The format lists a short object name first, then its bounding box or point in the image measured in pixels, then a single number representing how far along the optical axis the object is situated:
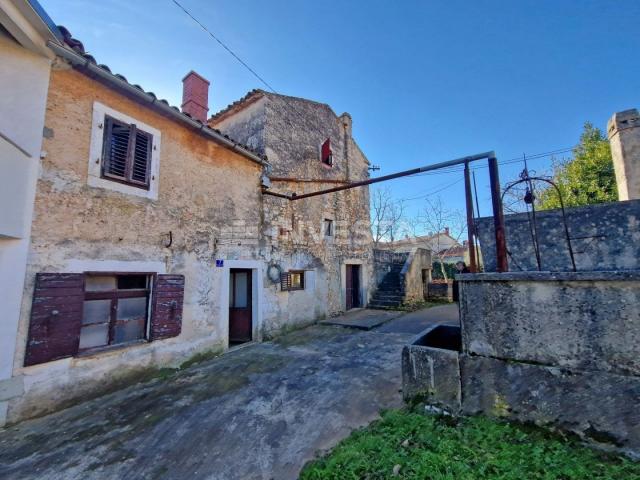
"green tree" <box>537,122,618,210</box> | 10.92
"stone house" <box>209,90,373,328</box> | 8.64
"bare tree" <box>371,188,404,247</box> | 24.64
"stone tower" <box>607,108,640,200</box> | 5.12
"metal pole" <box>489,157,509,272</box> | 3.35
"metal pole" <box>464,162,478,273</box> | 3.64
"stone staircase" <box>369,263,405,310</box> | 11.91
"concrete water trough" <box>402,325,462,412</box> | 3.22
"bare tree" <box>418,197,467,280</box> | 28.17
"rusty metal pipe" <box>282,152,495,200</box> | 4.05
